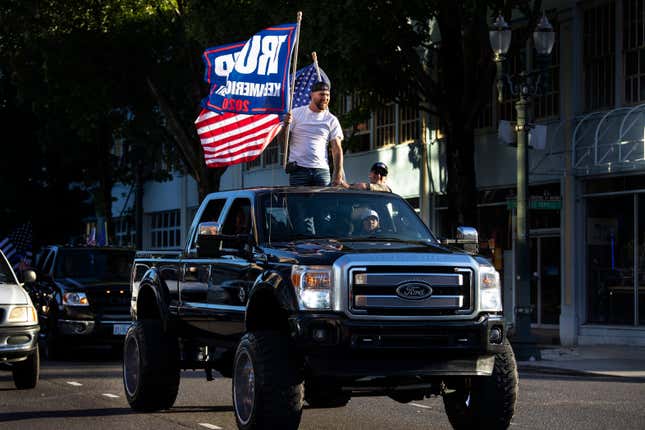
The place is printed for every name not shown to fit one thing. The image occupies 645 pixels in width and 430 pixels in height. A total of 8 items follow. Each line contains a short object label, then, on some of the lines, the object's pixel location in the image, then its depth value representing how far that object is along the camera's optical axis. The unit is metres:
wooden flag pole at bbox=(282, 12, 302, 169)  12.88
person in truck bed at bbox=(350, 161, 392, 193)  14.90
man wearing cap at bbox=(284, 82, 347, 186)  12.85
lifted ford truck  9.48
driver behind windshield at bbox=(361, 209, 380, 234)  10.95
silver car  14.26
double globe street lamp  22.11
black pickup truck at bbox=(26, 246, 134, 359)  20.72
